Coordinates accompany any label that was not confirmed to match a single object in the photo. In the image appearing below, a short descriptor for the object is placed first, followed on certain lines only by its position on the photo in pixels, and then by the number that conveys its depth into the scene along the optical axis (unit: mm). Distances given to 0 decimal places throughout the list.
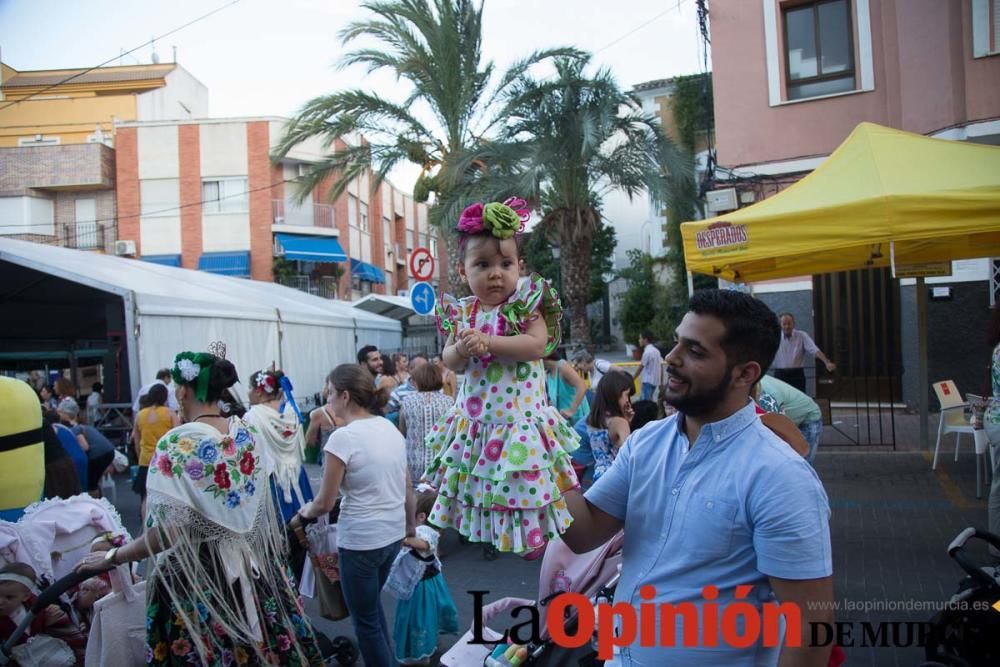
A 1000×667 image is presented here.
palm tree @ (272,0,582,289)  15062
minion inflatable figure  3645
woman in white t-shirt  3912
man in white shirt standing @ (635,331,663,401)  12016
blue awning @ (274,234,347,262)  31641
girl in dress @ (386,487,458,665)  4332
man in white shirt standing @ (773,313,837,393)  10398
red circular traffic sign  9891
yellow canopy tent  6102
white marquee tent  10359
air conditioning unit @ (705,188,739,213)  13969
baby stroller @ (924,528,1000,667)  3070
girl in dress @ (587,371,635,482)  4777
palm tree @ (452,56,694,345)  14547
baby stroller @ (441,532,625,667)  3289
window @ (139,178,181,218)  31672
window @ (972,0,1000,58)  9812
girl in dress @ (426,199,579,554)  2158
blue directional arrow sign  9712
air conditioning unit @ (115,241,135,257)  31072
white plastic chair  7851
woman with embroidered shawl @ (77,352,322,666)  3090
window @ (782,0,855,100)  13172
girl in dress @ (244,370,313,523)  5641
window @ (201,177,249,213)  31828
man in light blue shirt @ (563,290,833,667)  1688
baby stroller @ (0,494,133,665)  3242
